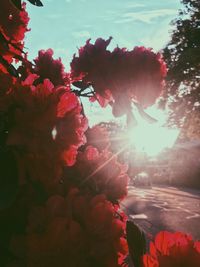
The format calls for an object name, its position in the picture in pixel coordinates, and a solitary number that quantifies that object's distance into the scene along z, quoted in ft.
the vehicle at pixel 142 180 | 85.97
